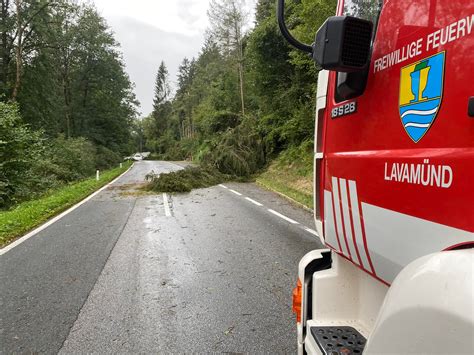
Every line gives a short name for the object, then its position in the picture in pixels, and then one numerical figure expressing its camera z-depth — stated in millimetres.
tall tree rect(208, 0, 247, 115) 26844
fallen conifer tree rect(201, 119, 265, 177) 18808
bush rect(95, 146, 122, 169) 34969
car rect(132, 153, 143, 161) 66100
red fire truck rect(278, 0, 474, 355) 1140
